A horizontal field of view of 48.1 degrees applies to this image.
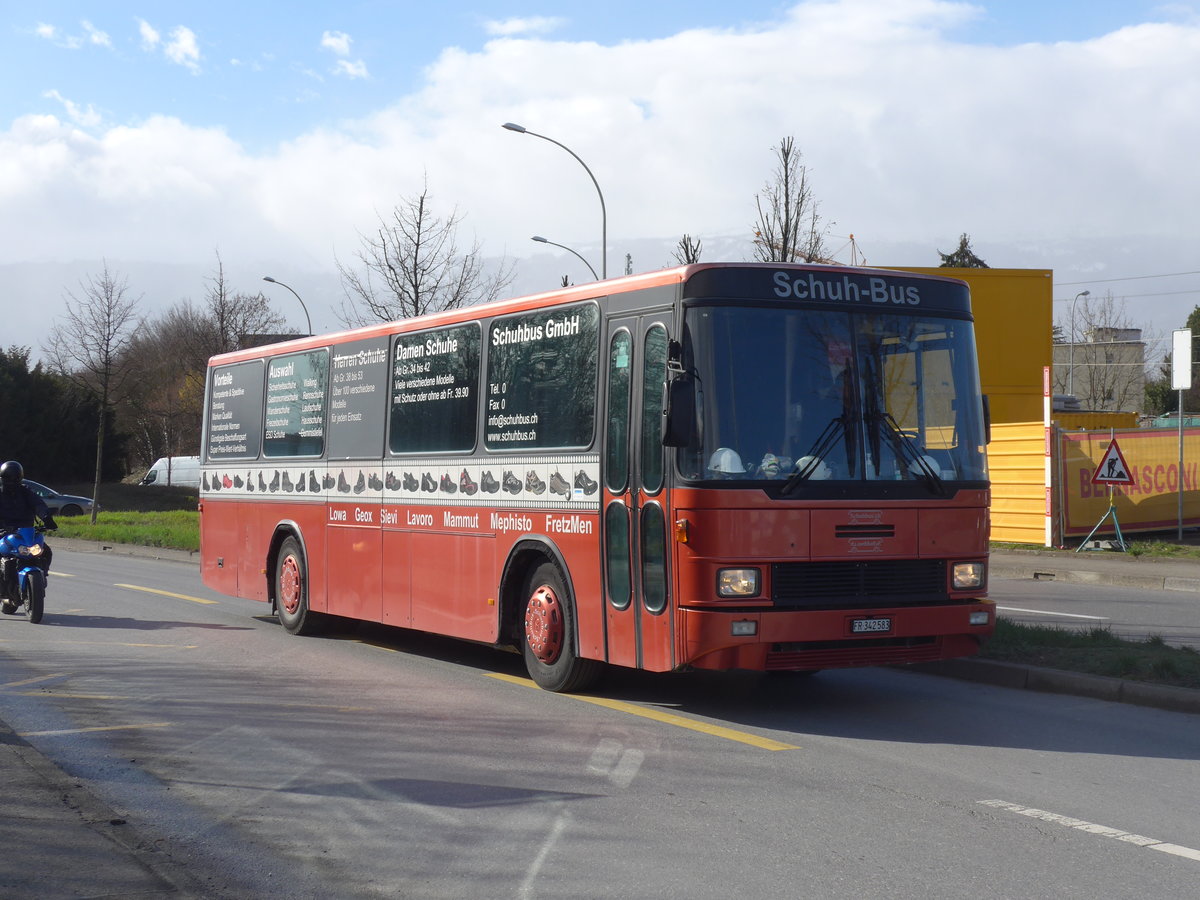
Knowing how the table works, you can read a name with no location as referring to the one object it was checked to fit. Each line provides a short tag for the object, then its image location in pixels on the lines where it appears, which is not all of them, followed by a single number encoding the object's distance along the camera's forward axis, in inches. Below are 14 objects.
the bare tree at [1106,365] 2574.1
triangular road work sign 780.6
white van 2425.0
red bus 325.4
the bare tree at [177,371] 2030.0
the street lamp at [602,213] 1042.9
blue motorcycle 576.4
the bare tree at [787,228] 1151.6
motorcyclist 590.2
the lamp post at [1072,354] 2388.3
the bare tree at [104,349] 1606.8
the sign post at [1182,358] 800.3
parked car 1905.8
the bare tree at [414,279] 1217.4
